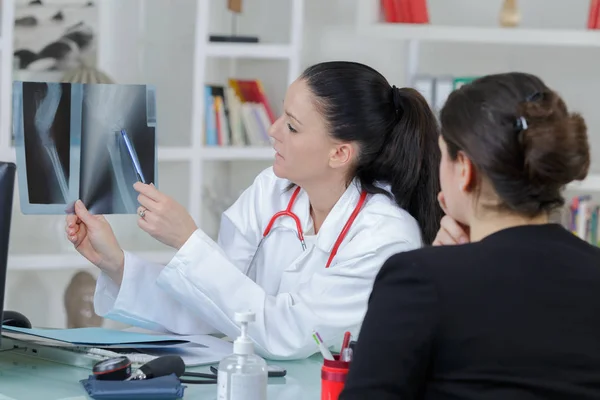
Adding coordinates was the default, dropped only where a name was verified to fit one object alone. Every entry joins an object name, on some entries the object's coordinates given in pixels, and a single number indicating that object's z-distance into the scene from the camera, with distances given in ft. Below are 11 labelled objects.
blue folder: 9.47
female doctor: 9.96
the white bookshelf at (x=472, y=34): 15.01
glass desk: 8.93
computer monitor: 8.65
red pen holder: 8.43
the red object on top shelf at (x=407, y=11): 15.25
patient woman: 7.73
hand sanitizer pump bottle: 8.39
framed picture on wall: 14.78
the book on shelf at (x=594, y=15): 14.94
